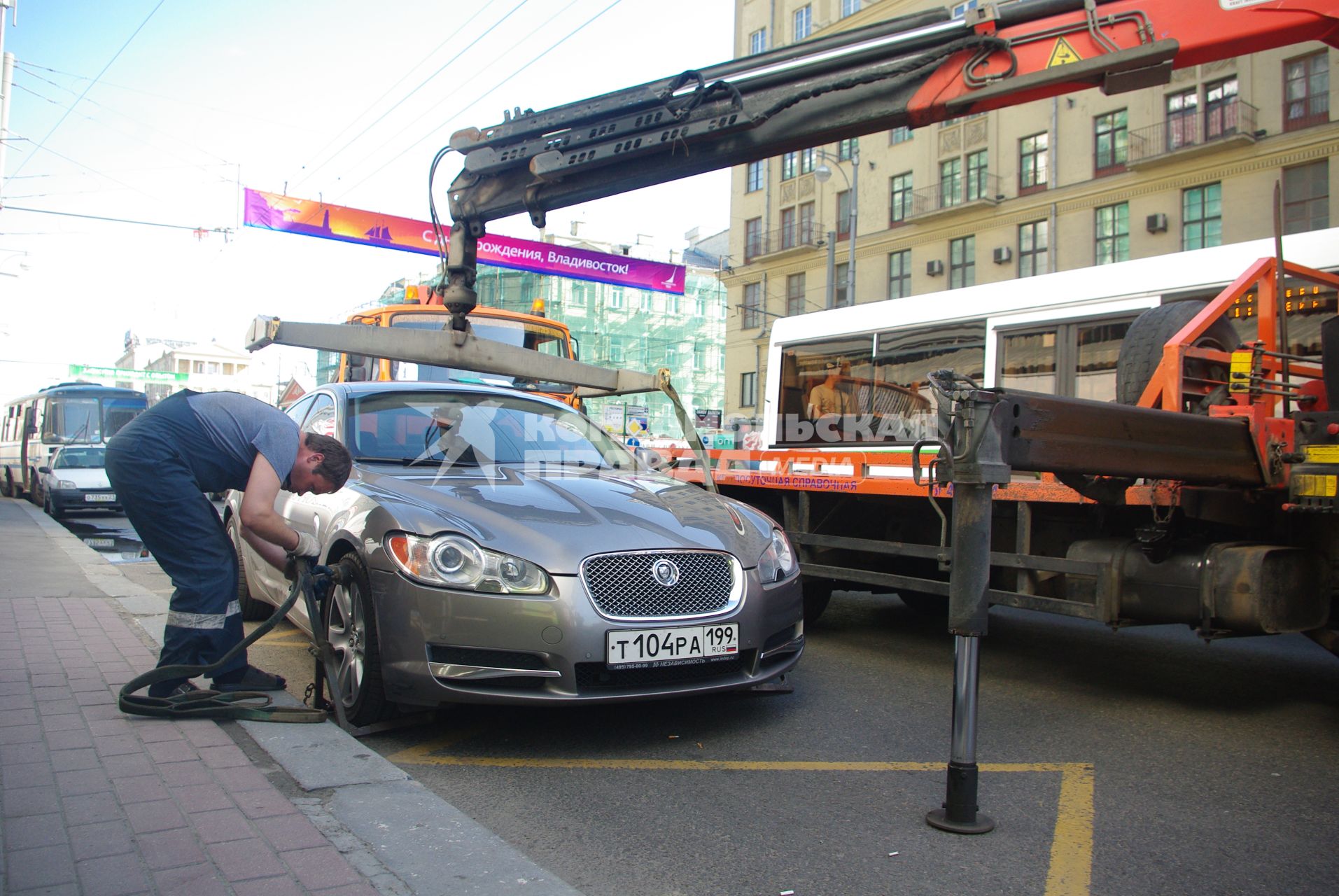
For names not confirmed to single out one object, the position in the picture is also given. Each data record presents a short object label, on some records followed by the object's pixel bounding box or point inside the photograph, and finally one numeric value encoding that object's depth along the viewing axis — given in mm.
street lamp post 26625
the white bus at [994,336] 6645
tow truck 3271
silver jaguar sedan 3787
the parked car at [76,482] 17875
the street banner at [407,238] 23266
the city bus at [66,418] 21719
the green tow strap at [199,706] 3921
